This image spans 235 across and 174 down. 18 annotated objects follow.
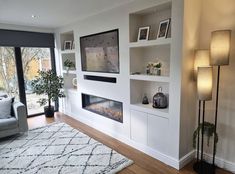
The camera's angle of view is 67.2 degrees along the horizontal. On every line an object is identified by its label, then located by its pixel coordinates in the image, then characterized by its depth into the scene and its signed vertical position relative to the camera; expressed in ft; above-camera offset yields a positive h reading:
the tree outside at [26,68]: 14.14 +0.02
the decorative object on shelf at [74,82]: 15.77 -1.32
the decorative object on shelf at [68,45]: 15.07 +1.93
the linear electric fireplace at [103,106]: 11.06 -2.76
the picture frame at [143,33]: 8.82 +1.63
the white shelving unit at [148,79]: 8.33 -0.62
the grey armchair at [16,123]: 10.71 -3.35
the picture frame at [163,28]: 7.88 +1.69
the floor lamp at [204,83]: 6.77 -0.71
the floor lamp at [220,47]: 6.42 +0.64
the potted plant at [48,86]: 14.71 -1.54
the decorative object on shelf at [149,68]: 9.21 -0.12
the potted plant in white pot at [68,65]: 15.05 +0.19
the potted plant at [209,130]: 7.37 -2.72
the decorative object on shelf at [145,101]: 9.68 -1.92
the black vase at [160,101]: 8.76 -1.75
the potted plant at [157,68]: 8.82 -0.12
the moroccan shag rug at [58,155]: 7.97 -4.49
